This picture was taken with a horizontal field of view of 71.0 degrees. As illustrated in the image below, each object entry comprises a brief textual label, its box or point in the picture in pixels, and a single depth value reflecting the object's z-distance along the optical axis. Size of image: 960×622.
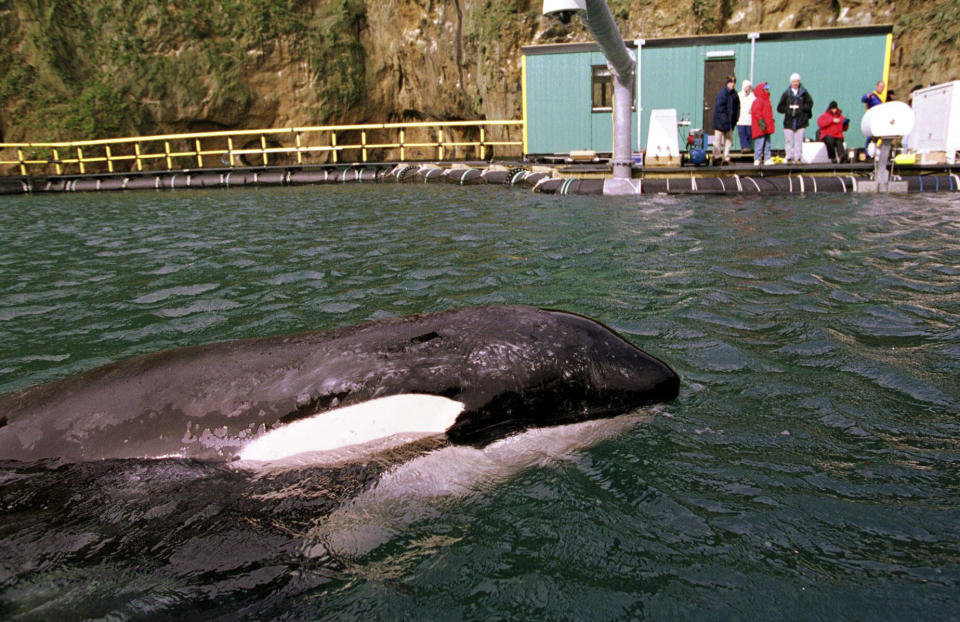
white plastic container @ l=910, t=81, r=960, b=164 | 14.16
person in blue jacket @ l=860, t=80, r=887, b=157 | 15.18
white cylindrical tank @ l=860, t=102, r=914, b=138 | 11.93
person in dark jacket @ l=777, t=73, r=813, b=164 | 14.41
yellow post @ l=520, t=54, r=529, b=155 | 19.36
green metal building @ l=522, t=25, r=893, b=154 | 17.44
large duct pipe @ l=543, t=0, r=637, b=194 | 11.16
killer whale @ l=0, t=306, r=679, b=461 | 2.51
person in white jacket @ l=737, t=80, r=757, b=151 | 15.48
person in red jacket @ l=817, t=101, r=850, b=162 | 15.56
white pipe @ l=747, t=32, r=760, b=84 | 17.53
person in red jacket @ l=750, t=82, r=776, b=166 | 14.45
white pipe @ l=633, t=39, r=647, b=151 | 18.05
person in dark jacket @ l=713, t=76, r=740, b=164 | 14.61
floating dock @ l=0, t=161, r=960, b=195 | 12.57
